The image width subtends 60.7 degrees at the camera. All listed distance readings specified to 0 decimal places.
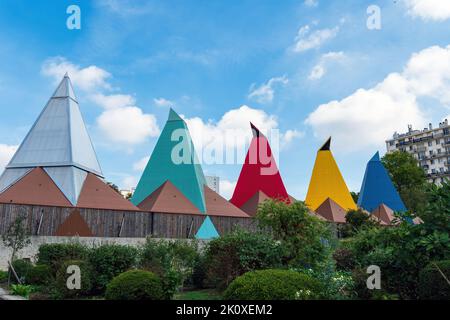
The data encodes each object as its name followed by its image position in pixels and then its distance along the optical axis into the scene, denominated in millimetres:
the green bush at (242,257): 11727
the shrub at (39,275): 13622
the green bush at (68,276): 10969
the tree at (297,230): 12383
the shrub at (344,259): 14901
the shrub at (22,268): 13781
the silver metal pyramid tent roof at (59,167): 21031
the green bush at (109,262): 12141
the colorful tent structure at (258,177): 32447
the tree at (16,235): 14852
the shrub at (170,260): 9328
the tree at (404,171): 49344
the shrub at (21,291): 11584
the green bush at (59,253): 13474
